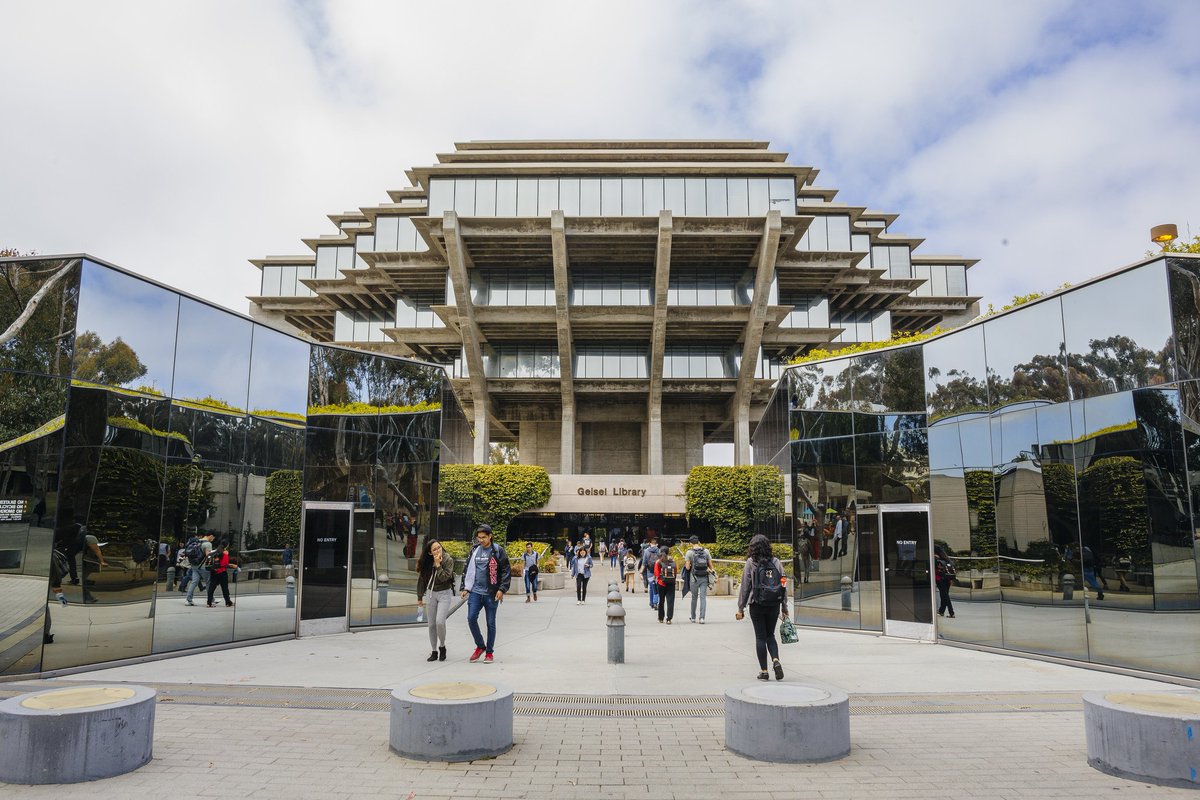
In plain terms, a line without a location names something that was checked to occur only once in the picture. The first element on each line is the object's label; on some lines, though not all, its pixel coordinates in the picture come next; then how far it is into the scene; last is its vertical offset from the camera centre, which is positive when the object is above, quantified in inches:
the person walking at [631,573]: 950.4 -75.9
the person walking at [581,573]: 809.5 -65.7
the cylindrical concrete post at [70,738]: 196.4 -60.4
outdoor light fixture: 394.6 +147.6
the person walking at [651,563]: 706.2 -49.5
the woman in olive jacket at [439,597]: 401.1 -45.3
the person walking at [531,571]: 820.6 -64.0
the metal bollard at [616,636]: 400.2 -65.4
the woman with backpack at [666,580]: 604.1 -53.8
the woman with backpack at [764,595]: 337.4 -37.0
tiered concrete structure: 1619.1 +545.1
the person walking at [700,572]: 610.2 -47.7
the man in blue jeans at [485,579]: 395.2 -35.7
